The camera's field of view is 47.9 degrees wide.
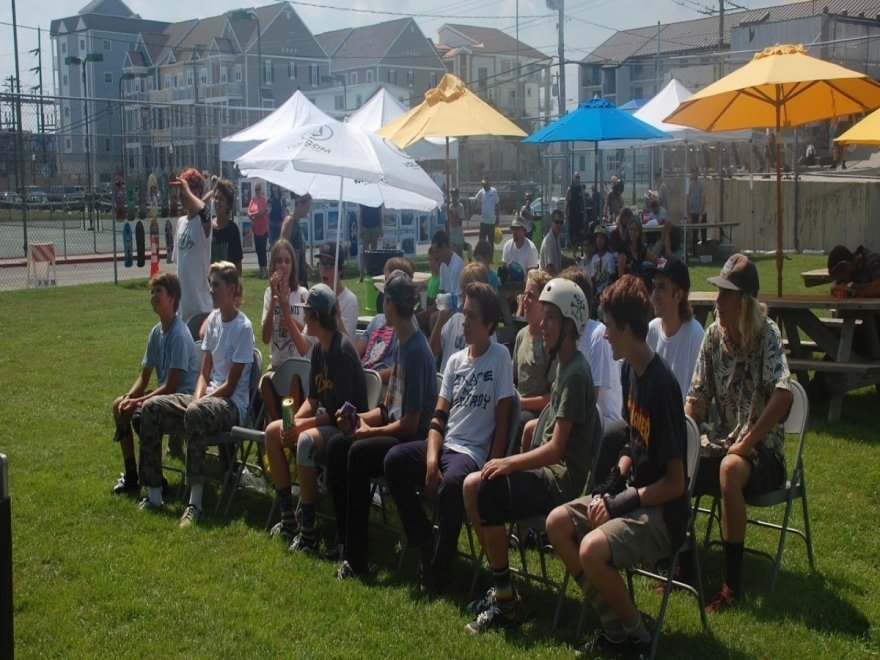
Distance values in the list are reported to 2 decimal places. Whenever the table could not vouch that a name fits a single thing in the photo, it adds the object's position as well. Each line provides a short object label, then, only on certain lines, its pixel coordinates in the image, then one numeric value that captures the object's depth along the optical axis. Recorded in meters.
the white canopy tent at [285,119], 12.58
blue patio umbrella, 12.72
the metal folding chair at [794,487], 4.89
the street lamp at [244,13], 42.38
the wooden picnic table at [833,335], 8.21
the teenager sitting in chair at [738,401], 4.79
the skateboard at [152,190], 22.86
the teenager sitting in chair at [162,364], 6.69
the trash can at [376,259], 14.38
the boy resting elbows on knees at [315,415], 5.63
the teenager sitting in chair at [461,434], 4.98
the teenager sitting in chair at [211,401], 6.24
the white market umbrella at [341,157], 7.47
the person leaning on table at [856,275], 8.54
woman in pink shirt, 20.39
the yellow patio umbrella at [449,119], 10.57
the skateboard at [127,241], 20.39
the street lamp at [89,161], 19.75
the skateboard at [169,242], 21.67
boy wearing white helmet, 4.55
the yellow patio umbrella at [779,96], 8.31
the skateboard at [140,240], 20.47
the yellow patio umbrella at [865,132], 7.74
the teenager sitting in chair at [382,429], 5.27
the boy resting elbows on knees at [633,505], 4.10
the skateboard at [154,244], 18.25
